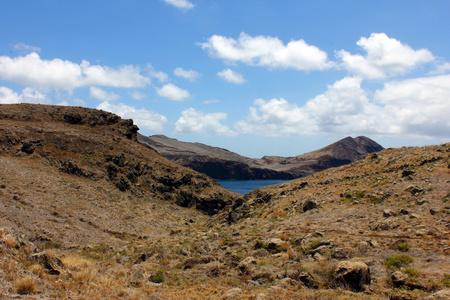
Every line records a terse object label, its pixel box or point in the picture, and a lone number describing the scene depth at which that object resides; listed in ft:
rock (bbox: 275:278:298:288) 38.86
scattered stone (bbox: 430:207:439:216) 50.87
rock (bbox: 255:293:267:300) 34.40
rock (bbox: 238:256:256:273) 47.52
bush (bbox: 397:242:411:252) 41.97
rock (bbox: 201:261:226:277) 47.57
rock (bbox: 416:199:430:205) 57.16
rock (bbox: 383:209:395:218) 55.95
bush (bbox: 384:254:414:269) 37.68
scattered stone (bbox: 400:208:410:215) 54.49
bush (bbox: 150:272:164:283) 45.37
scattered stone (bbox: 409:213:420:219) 51.37
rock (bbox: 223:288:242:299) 37.14
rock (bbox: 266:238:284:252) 53.93
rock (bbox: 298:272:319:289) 37.68
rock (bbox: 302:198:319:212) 77.41
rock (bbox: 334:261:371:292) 34.98
